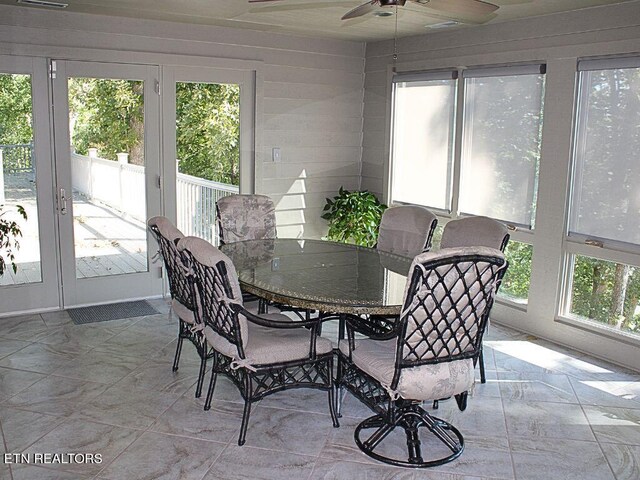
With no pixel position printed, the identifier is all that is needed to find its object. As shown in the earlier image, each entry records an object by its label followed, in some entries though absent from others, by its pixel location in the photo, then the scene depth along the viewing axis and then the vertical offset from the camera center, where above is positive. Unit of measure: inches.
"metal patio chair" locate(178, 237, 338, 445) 120.5 -41.0
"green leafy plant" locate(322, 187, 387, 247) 243.1 -30.9
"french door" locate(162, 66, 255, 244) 221.0 -3.1
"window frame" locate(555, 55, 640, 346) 170.4 -28.0
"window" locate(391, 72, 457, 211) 225.9 -0.8
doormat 202.2 -57.3
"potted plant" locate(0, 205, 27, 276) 187.0 -32.7
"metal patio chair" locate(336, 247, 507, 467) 109.7 -39.2
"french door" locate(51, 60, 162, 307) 204.5 -15.1
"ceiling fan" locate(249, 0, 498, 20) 123.0 +25.2
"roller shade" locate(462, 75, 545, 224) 194.5 +0.3
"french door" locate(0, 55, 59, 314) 194.4 -16.4
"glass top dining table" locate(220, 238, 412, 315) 126.0 -30.8
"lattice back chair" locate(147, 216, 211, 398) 138.7 -35.2
